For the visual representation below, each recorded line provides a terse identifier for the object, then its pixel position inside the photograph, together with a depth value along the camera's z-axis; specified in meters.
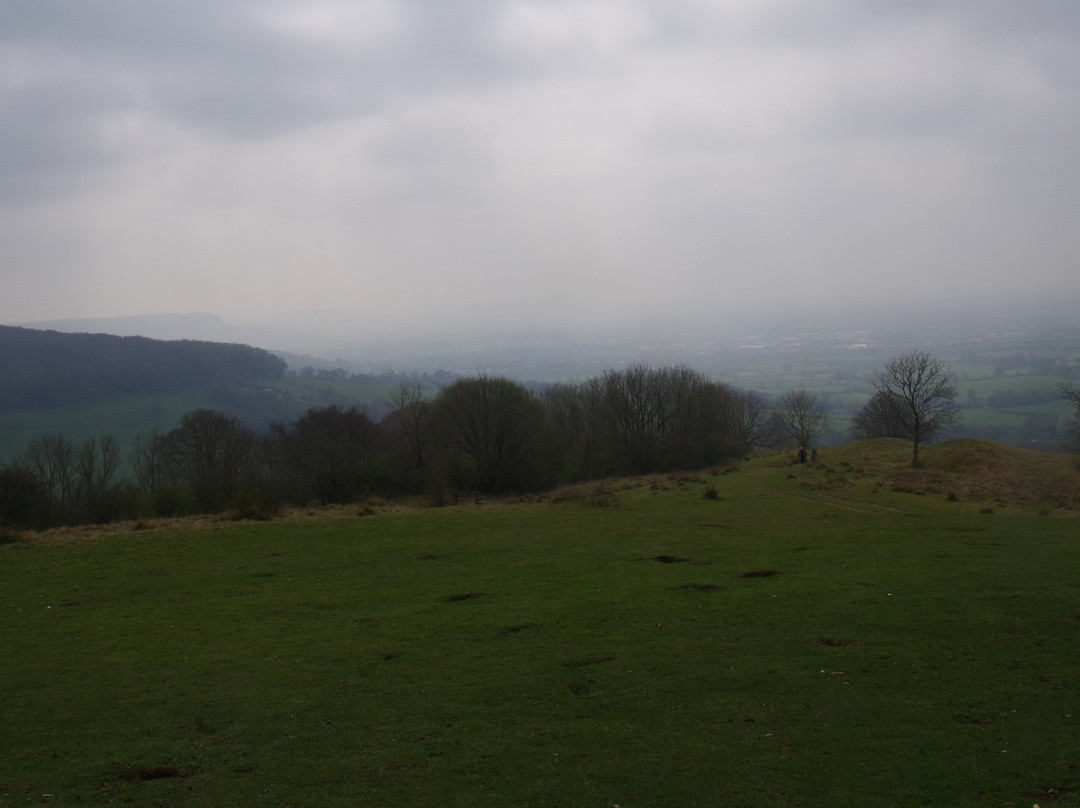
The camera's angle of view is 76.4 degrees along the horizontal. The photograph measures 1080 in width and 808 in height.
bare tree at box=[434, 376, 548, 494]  53.62
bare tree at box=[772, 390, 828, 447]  91.88
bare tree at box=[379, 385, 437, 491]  49.25
